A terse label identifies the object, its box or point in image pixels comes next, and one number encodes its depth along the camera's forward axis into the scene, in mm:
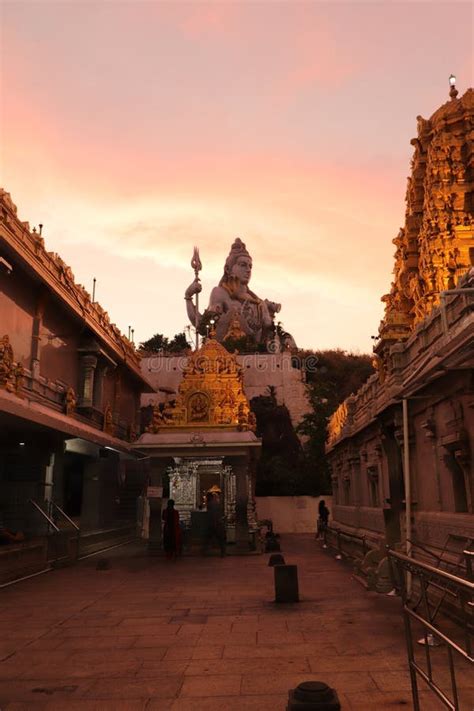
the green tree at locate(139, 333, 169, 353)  64938
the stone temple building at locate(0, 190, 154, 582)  14336
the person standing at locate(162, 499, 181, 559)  16938
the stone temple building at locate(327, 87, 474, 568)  8977
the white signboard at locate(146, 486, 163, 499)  18109
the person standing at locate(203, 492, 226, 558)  17219
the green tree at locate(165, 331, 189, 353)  63356
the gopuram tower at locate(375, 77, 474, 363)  17547
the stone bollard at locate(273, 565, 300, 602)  10055
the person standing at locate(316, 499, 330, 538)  23355
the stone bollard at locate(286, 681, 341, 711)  4449
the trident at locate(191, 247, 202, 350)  69319
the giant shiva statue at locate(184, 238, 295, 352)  64438
